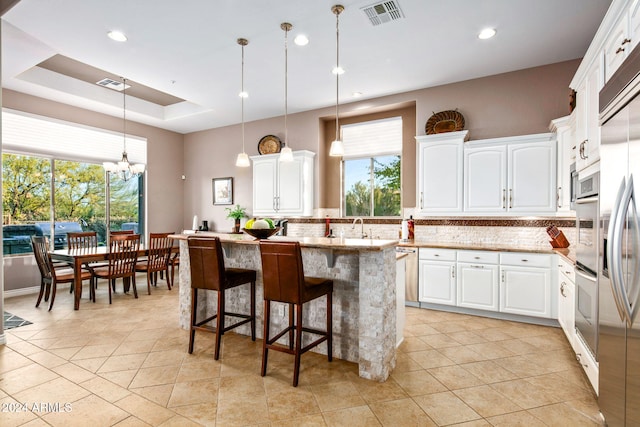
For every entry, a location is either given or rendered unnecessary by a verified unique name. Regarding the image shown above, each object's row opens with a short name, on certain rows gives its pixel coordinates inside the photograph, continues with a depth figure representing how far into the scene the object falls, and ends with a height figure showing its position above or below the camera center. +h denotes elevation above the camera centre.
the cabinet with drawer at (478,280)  3.91 -0.83
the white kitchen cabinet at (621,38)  1.79 +1.06
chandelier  5.03 +0.74
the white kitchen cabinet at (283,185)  5.56 +0.48
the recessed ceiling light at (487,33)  3.32 +1.86
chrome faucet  5.05 -0.33
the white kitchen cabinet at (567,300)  2.84 -0.82
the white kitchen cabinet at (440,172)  4.35 +0.55
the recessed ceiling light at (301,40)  3.44 +1.86
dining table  4.27 -0.62
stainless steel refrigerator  1.45 -0.15
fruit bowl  2.95 -0.18
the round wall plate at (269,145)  6.12 +1.28
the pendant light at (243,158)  3.54 +0.61
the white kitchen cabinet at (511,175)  3.84 +0.47
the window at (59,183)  5.04 +0.50
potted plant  6.32 -0.03
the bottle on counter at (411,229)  4.82 -0.25
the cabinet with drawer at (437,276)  4.16 -0.82
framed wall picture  6.84 +0.46
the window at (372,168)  5.36 +0.77
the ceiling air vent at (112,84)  5.13 +2.07
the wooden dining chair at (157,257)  5.15 -0.73
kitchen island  2.49 -0.73
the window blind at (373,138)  5.36 +1.27
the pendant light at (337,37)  2.95 +1.84
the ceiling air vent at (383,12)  2.93 +1.87
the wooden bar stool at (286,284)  2.40 -0.55
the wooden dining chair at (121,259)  4.59 -0.68
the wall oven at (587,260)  2.16 -0.34
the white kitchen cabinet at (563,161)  3.57 +0.58
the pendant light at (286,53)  3.24 +1.85
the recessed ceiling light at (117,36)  3.39 +1.86
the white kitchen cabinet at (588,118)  2.38 +0.78
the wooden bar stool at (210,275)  2.81 -0.56
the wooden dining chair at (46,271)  4.31 -0.80
